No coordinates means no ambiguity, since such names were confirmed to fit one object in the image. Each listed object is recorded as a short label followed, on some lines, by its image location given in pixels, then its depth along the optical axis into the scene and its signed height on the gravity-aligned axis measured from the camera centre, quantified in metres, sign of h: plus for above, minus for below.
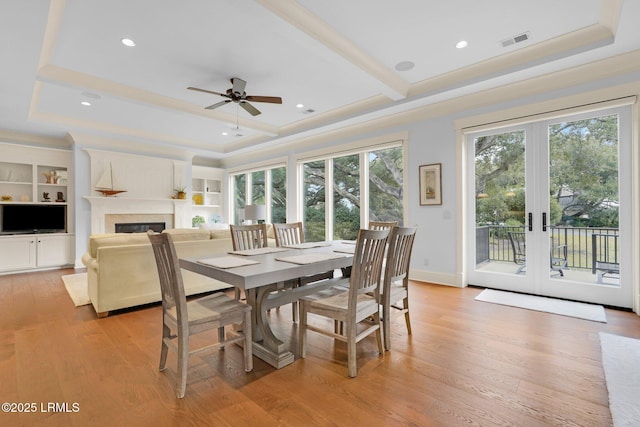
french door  3.40 +0.07
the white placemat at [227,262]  2.10 -0.35
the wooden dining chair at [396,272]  2.38 -0.49
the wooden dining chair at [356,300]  2.07 -0.65
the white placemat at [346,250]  2.81 -0.35
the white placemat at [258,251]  2.73 -0.35
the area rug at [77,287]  3.83 -1.07
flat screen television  5.71 -0.07
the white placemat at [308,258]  2.25 -0.35
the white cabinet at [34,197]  5.64 +0.36
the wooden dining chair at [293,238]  3.11 -0.31
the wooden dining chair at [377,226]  3.43 -0.15
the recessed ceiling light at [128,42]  3.05 +1.74
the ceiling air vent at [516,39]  3.03 +1.76
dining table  1.92 -0.39
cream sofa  3.26 -0.62
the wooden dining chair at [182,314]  1.85 -0.66
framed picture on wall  4.60 +0.44
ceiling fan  3.74 +1.47
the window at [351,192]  5.34 +0.41
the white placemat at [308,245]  3.16 -0.34
